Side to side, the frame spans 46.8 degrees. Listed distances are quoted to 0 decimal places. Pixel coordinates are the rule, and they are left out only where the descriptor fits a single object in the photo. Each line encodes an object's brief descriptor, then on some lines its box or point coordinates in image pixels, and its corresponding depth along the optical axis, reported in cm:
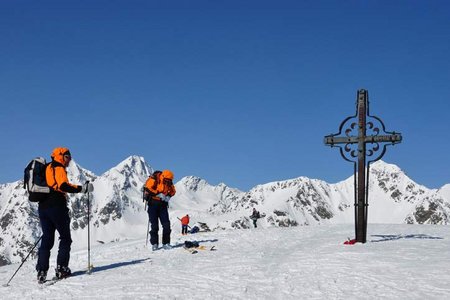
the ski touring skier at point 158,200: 1752
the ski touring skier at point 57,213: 1120
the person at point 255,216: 4328
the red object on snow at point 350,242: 1692
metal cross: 1728
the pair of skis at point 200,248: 1621
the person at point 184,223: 3345
